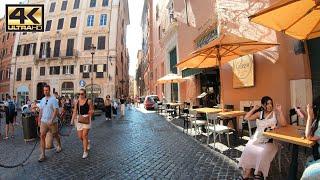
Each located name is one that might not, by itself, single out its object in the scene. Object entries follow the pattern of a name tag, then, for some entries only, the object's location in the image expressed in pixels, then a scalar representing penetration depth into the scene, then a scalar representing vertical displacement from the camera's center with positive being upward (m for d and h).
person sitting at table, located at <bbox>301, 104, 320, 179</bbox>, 3.71 -0.38
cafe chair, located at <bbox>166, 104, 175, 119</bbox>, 18.32 -0.62
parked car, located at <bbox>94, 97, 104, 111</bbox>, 27.47 -0.15
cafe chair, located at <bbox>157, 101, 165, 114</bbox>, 23.94 -0.55
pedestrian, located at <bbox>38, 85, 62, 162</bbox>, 7.44 -0.27
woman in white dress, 4.67 -0.72
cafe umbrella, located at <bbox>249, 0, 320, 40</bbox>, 4.52 +1.29
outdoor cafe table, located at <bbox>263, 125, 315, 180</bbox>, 3.82 -0.49
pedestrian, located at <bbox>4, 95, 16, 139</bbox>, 12.13 -0.33
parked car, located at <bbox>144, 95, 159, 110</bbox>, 28.88 -0.12
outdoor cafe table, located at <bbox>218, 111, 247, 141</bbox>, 8.07 -0.38
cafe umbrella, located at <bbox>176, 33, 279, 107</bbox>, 7.85 +1.32
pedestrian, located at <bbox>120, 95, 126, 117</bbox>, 23.02 -0.44
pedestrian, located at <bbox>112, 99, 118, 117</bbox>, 23.02 -0.58
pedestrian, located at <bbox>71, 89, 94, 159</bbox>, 7.53 -0.35
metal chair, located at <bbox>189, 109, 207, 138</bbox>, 9.57 -0.61
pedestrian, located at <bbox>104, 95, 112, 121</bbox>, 19.60 -0.42
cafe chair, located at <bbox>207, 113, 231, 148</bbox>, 7.68 -0.70
